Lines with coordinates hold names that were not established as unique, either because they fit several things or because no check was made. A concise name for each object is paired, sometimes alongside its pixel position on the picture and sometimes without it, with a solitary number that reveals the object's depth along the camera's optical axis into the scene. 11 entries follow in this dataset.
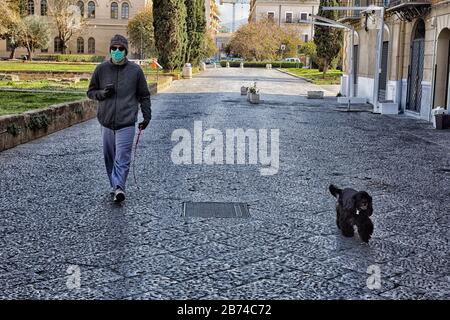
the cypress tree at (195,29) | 51.31
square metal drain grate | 6.97
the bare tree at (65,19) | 68.06
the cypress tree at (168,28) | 41.09
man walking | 7.36
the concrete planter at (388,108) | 21.38
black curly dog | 5.74
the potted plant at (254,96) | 24.00
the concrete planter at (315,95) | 28.44
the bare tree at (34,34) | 61.69
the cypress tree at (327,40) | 41.85
